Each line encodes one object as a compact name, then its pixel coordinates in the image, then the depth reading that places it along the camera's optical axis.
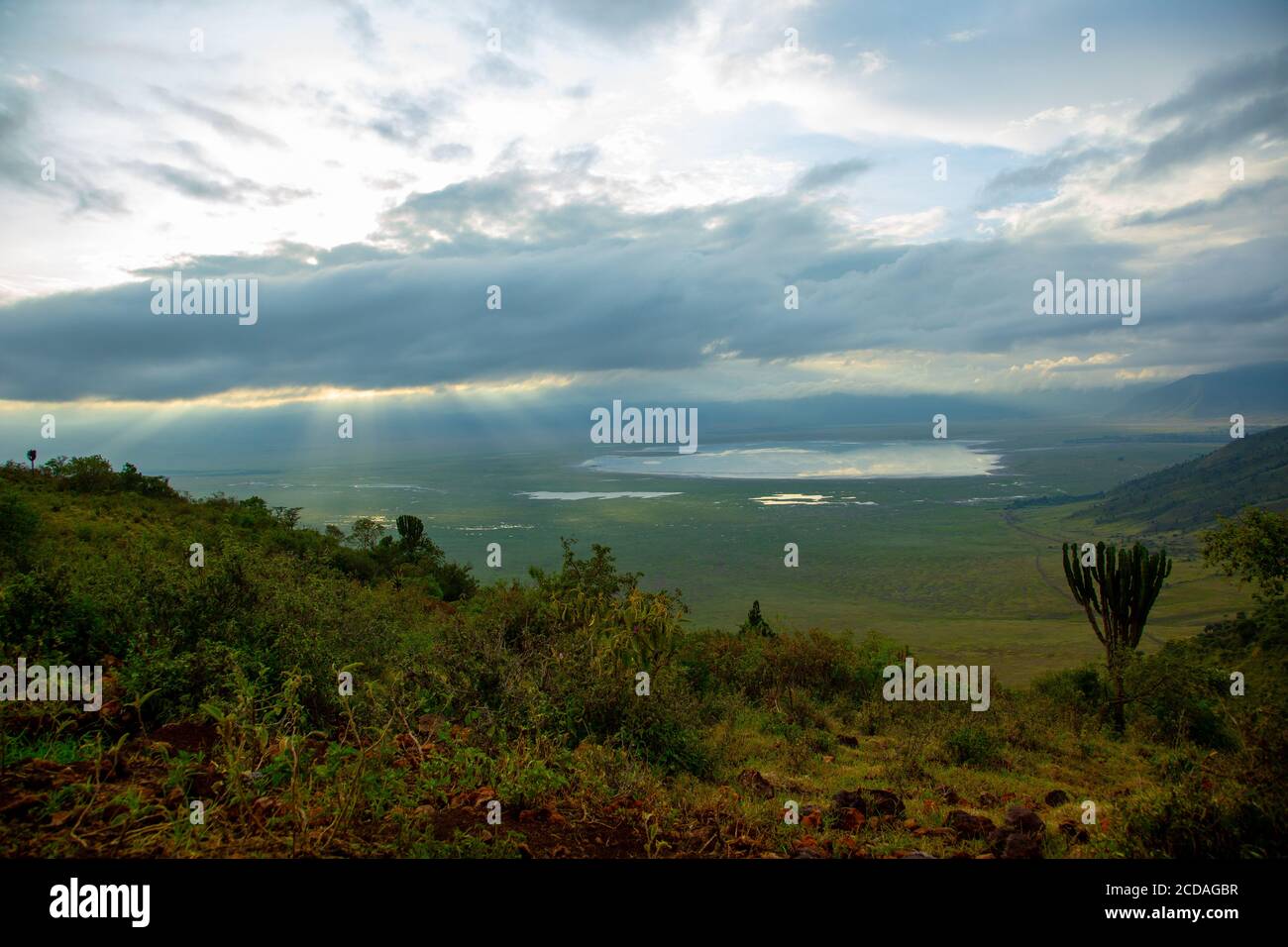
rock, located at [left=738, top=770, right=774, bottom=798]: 5.76
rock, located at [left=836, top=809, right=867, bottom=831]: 4.74
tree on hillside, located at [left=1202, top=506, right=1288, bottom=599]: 10.98
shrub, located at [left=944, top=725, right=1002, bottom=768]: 8.48
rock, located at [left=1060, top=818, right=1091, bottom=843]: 4.77
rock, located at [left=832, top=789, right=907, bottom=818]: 5.24
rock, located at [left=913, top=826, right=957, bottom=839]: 4.71
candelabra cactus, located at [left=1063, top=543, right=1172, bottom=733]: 12.32
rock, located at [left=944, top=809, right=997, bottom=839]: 4.84
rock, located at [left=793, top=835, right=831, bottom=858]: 3.83
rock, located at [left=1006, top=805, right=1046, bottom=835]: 4.71
